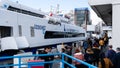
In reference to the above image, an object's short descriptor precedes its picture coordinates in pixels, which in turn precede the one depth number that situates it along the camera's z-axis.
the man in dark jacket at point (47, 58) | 3.83
